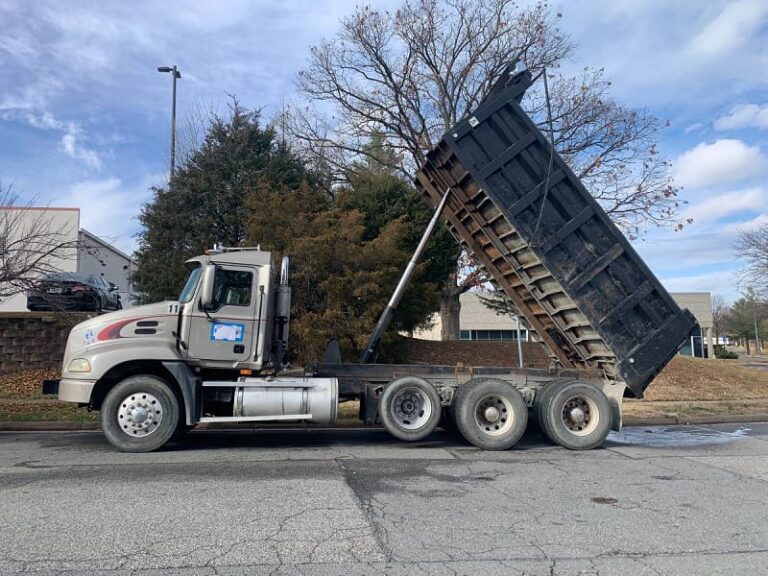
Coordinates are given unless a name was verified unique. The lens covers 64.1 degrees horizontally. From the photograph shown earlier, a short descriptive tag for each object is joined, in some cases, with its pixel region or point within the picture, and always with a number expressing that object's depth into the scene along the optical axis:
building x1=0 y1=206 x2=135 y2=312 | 12.03
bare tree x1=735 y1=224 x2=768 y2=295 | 32.81
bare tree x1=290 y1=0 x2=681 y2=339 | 21.83
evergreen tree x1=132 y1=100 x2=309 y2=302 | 17.77
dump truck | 8.33
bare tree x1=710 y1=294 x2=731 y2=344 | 75.06
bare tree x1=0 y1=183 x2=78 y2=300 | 11.34
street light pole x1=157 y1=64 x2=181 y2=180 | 19.92
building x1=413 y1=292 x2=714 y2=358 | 45.34
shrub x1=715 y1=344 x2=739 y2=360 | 40.59
